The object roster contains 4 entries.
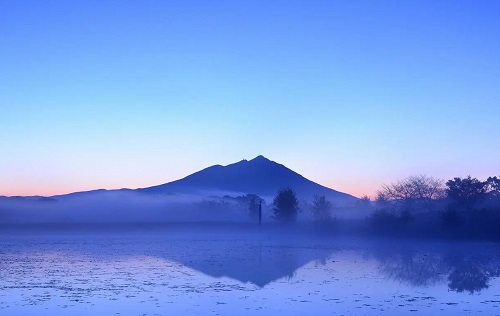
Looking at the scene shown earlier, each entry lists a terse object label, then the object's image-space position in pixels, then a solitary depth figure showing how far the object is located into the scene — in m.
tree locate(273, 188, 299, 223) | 110.25
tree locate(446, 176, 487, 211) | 90.12
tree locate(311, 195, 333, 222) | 108.26
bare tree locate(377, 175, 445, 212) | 110.25
